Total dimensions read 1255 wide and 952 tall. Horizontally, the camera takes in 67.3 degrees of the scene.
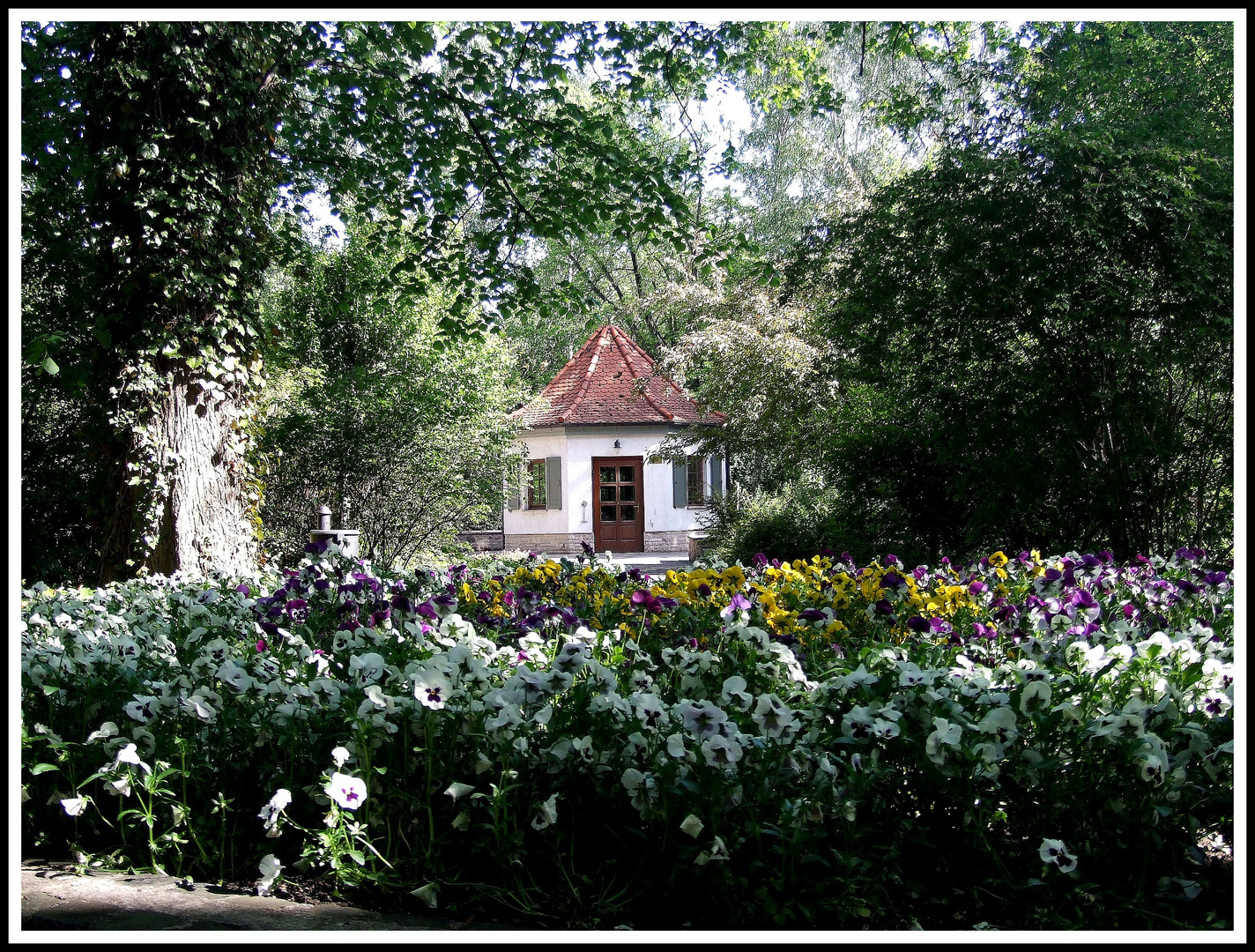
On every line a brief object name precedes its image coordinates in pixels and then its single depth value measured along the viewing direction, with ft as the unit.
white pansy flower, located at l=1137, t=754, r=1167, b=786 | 7.11
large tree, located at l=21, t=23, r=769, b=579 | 20.65
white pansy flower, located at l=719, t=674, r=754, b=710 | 8.04
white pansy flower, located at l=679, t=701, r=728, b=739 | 7.50
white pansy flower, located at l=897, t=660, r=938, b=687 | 7.95
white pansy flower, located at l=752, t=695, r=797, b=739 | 7.48
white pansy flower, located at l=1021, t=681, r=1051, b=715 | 7.87
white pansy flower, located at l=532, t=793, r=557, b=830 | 7.46
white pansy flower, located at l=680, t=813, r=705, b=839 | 6.98
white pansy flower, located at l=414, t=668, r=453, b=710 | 8.14
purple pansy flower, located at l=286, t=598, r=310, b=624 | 13.15
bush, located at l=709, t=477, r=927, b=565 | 33.42
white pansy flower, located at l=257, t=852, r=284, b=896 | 7.55
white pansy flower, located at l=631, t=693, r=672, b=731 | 7.88
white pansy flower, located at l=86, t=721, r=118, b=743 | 8.59
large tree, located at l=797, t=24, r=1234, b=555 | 23.79
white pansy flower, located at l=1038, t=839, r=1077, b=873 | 7.02
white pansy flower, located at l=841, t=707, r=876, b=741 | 7.57
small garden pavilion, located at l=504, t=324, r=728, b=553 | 75.25
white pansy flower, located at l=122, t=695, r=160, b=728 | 8.89
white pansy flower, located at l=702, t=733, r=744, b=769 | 7.26
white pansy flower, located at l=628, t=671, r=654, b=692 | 9.02
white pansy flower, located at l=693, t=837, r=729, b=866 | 6.88
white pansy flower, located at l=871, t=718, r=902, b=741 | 7.43
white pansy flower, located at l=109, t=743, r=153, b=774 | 8.11
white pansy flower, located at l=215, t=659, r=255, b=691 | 9.09
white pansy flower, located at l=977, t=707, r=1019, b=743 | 7.44
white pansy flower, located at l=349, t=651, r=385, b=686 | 9.05
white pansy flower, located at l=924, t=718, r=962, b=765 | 7.27
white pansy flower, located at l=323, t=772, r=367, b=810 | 7.41
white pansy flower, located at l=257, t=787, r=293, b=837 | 7.62
